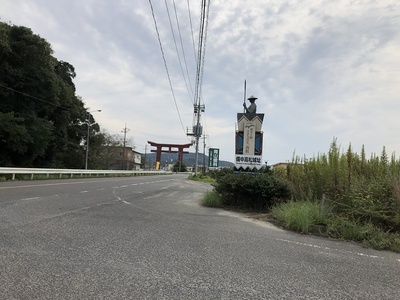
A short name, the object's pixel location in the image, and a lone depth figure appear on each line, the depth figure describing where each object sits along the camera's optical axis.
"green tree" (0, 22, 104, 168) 30.97
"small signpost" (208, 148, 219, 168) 61.80
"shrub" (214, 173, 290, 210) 11.30
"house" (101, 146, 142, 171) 74.88
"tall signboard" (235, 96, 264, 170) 14.27
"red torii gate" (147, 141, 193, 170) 108.19
